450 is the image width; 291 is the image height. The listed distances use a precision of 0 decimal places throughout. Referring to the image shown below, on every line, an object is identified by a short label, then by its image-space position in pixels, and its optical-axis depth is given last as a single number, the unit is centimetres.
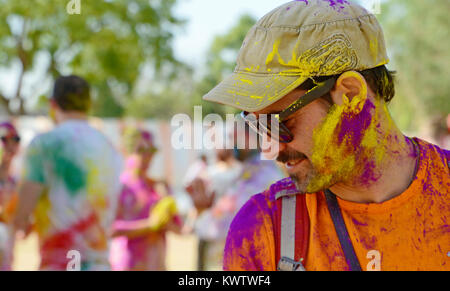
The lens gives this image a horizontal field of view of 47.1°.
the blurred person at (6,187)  375
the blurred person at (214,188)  609
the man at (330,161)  164
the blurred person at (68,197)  335
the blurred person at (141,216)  486
